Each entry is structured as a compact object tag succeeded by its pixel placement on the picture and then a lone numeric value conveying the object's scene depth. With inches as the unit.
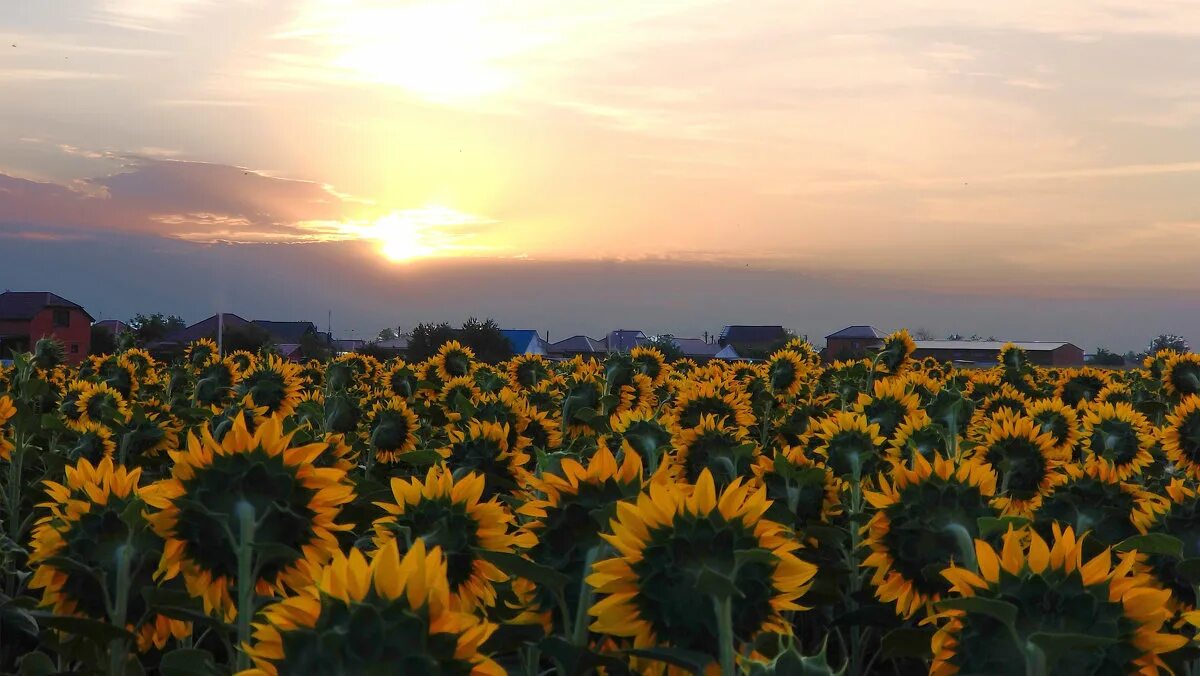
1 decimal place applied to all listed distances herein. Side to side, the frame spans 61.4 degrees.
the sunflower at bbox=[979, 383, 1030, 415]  356.2
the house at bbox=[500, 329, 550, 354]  4153.5
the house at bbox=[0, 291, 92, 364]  2898.6
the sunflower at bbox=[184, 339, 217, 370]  509.0
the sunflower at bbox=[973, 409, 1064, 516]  227.9
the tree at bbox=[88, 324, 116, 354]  2831.2
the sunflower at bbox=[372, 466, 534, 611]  105.0
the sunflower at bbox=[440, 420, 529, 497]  157.5
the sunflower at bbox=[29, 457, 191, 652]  114.2
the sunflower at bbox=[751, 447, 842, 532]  183.3
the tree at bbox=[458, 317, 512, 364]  1353.3
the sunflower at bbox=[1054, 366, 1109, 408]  478.9
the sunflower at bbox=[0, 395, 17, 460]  273.1
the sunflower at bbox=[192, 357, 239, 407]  360.5
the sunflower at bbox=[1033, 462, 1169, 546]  163.2
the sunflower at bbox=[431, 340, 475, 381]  474.3
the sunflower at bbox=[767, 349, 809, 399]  430.0
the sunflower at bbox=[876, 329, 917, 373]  418.0
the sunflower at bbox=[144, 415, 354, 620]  98.2
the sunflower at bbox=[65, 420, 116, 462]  272.3
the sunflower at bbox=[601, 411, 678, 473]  172.6
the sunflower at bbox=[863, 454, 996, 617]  123.2
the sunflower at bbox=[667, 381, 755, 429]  292.2
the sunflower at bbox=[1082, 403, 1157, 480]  258.2
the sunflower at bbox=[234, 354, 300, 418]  329.4
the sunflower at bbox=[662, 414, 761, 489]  190.9
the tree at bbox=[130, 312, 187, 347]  2201.0
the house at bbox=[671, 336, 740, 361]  4472.2
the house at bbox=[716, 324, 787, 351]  5172.2
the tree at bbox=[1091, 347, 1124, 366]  2135.3
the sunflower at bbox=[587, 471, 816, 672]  84.7
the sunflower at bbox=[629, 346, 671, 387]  415.7
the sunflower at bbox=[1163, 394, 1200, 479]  277.1
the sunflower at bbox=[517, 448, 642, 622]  100.5
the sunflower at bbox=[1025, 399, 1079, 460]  291.3
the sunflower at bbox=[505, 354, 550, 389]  438.6
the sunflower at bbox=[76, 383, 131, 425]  366.9
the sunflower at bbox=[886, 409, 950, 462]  208.7
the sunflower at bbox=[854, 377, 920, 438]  260.4
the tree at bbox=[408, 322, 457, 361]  1386.0
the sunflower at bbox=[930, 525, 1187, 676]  84.9
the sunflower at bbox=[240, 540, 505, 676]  56.5
